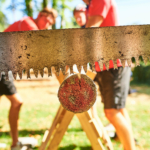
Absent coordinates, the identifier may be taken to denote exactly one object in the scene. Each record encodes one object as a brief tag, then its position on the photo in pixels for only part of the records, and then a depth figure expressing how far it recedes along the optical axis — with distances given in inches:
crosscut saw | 52.1
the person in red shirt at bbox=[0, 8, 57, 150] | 87.7
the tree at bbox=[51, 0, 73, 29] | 449.7
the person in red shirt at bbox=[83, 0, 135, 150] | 67.2
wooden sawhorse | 62.6
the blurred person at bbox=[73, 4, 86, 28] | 97.8
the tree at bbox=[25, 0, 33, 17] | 363.9
